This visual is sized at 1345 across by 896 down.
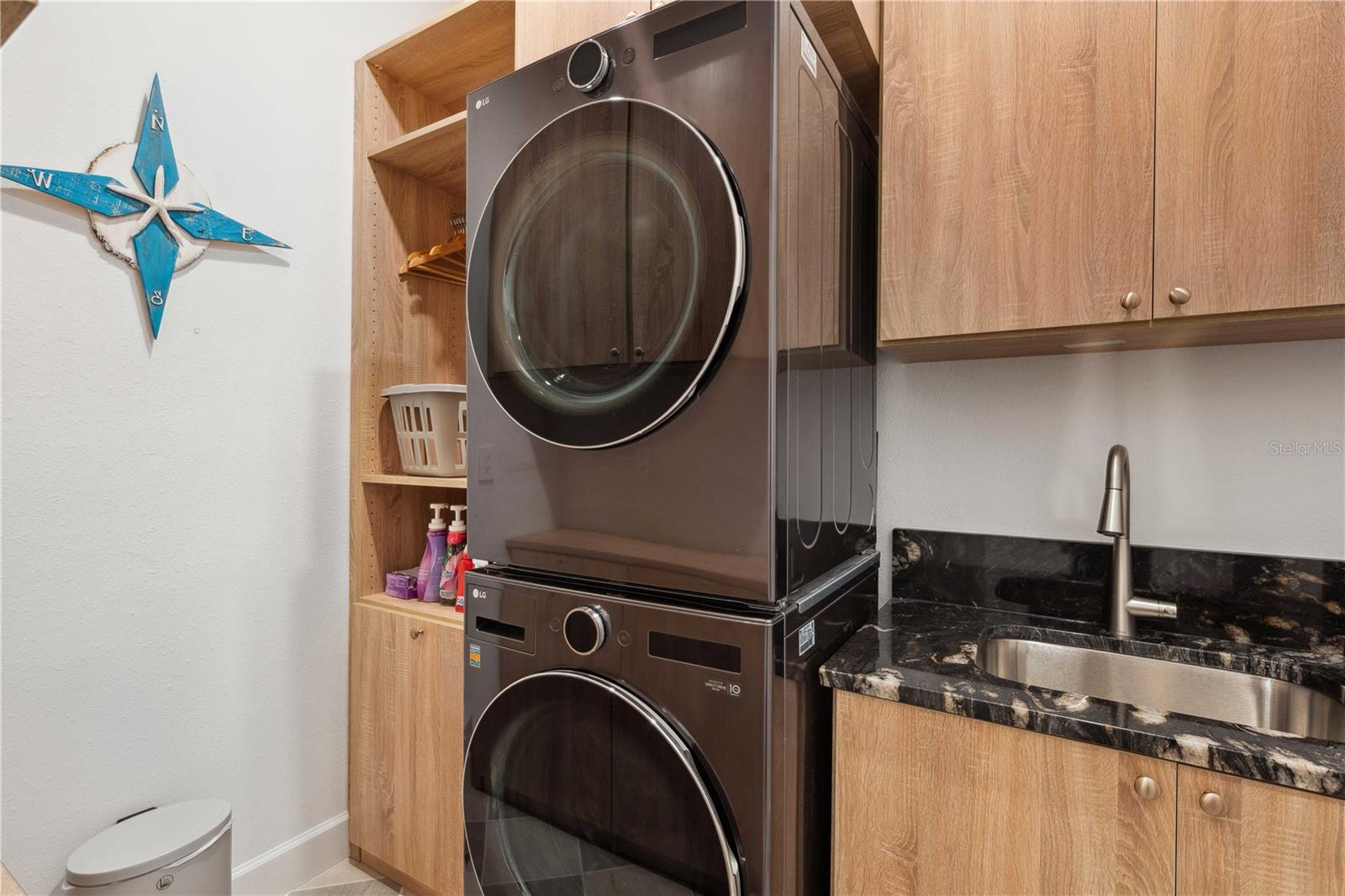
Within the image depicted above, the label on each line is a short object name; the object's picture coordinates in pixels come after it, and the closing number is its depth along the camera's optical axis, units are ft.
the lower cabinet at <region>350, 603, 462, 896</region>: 5.52
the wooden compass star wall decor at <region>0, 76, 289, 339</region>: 4.88
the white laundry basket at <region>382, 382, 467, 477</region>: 6.05
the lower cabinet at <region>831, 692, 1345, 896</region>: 2.64
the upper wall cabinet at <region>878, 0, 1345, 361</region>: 3.27
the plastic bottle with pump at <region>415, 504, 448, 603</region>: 6.28
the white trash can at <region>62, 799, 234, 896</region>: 4.49
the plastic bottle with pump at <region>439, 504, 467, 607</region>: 6.07
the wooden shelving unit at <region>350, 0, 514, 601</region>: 6.40
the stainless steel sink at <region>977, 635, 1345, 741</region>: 3.71
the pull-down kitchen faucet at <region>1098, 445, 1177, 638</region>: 4.21
